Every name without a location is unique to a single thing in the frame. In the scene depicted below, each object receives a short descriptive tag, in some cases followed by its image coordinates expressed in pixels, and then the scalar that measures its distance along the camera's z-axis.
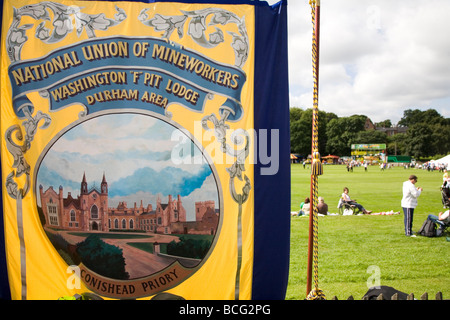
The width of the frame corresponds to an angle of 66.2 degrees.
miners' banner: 3.77
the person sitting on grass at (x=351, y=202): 12.70
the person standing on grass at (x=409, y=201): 9.02
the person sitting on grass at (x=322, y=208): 11.83
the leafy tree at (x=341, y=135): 86.38
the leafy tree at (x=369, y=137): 96.19
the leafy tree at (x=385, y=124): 139.25
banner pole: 3.55
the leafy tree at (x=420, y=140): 82.50
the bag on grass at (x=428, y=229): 8.90
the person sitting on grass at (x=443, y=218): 9.01
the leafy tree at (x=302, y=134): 69.17
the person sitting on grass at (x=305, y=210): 11.41
